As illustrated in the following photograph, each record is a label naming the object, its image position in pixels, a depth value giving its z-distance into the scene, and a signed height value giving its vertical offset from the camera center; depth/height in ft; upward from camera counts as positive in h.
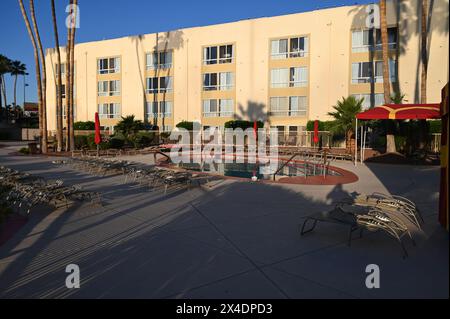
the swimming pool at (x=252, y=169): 52.93 -5.38
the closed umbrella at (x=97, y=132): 62.03 +0.68
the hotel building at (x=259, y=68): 103.86 +23.80
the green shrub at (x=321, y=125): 105.19 +3.49
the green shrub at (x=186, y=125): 127.65 +4.05
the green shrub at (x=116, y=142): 88.59 -1.67
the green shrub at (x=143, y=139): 96.50 -0.87
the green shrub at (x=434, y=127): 86.58 +2.50
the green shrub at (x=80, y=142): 90.78 -1.61
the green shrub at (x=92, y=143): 85.92 -1.83
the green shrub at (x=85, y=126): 146.00 +4.07
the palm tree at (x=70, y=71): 79.61 +14.90
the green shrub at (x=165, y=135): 122.11 +0.40
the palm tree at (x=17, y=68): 263.41 +50.45
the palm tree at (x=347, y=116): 78.18 +4.60
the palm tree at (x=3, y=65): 194.32 +39.12
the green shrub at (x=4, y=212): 23.12 -5.21
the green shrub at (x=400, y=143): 75.96 -1.27
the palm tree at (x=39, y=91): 79.97 +10.32
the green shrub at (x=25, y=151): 80.37 -3.52
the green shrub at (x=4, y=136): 163.53 -0.22
